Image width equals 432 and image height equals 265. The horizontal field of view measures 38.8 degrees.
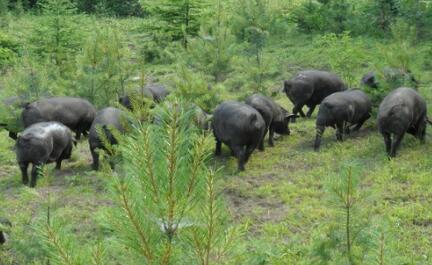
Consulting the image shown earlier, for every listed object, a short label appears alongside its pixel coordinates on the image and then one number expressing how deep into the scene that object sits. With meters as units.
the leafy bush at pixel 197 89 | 12.27
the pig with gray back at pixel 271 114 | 13.64
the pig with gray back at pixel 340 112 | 13.44
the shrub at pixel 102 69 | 16.05
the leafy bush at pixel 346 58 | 17.17
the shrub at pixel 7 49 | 23.16
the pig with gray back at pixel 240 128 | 12.12
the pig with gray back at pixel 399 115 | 12.22
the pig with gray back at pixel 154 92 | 14.99
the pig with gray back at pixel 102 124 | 12.35
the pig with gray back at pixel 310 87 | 16.06
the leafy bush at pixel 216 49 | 15.59
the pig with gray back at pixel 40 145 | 11.46
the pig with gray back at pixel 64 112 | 14.19
